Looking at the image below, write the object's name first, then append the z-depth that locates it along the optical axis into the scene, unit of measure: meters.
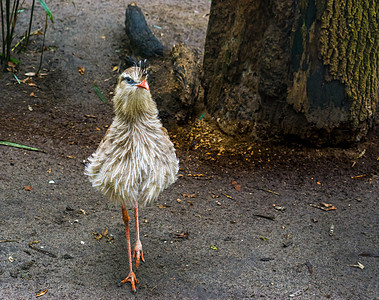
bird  7.45
